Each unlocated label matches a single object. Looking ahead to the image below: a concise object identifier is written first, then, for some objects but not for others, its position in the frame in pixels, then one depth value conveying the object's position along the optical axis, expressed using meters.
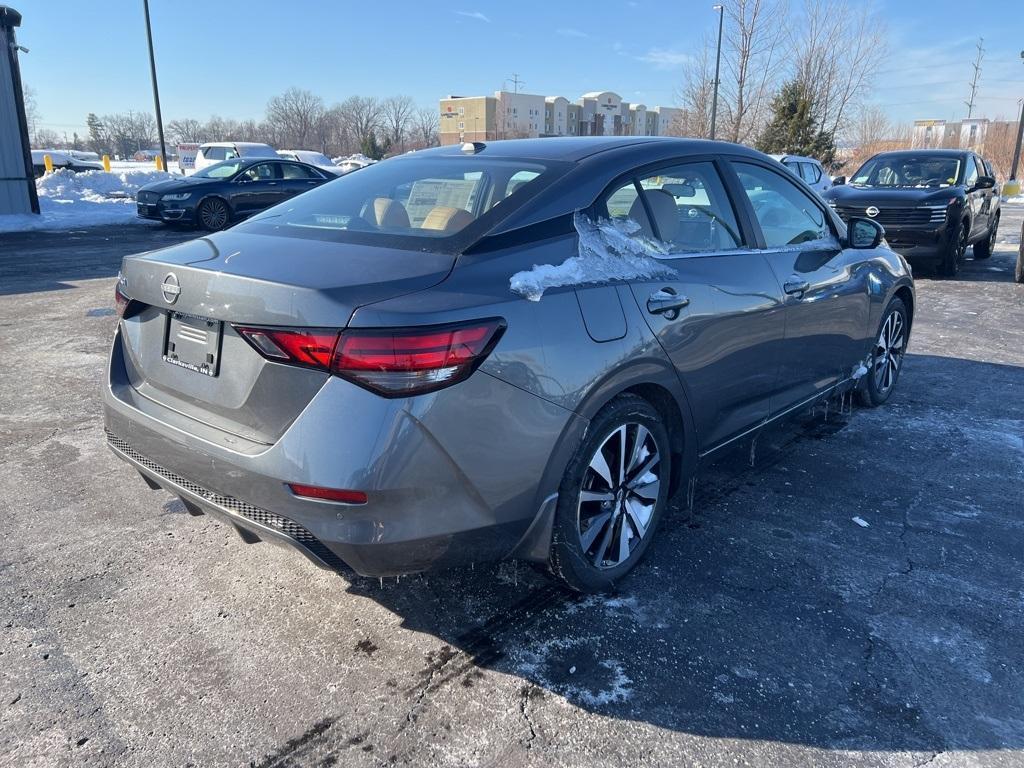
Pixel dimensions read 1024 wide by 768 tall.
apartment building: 86.62
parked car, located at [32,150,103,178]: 37.77
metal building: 16.78
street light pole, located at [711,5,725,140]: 29.27
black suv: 10.92
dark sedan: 16.92
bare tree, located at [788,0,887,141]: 33.44
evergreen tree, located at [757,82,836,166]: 33.88
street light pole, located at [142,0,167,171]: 25.30
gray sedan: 2.27
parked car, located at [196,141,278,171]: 26.69
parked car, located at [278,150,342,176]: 34.16
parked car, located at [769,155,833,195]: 15.92
